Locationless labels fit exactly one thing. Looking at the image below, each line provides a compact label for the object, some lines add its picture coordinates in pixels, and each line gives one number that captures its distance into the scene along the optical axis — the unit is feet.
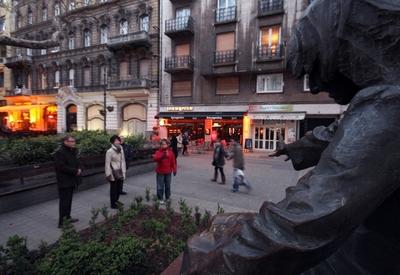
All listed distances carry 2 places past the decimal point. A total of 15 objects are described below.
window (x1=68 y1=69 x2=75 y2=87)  90.63
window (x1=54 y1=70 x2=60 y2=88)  94.38
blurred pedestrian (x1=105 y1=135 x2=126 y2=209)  21.42
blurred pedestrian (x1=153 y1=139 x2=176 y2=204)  22.77
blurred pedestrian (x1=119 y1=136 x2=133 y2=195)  29.97
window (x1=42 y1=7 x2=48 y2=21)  95.55
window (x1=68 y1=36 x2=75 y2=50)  90.43
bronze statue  2.31
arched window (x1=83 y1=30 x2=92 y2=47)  87.71
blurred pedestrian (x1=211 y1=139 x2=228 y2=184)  30.46
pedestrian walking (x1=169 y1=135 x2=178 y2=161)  41.63
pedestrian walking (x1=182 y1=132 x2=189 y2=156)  56.13
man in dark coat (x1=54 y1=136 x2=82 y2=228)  17.63
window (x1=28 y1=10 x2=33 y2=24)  99.71
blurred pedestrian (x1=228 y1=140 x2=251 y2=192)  26.73
